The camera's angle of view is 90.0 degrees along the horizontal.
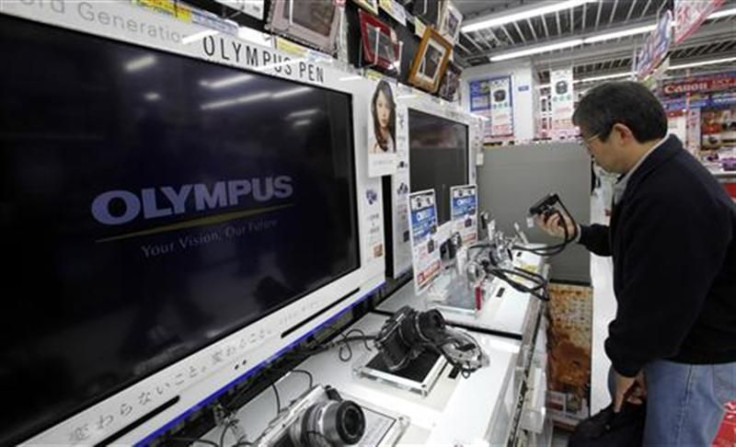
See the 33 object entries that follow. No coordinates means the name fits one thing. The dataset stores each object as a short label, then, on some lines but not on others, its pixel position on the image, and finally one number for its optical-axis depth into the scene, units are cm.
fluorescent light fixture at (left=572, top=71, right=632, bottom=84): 997
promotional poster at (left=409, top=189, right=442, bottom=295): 144
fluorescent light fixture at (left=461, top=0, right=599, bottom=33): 412
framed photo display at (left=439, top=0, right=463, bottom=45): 228
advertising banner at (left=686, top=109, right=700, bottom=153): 1039
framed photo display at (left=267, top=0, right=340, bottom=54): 103
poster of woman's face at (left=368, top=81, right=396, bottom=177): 134
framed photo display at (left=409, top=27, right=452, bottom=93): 203
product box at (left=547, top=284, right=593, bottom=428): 237
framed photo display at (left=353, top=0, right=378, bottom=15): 153
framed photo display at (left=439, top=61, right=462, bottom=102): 248
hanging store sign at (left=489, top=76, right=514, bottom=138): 639
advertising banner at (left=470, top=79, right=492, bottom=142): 670
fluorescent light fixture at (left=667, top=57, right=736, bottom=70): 878
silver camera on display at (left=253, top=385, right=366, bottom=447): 75
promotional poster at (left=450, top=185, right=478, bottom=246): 195
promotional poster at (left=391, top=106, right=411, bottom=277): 161
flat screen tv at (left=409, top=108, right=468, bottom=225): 181
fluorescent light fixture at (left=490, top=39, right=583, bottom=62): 570
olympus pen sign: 54
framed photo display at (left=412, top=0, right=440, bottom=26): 205
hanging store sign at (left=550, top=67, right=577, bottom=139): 669
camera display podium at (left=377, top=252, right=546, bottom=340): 143
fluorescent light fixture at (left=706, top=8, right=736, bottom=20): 508
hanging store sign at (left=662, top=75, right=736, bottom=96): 913
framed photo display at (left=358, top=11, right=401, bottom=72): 152
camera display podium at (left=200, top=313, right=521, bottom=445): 90
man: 109
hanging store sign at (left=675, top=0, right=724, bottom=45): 243
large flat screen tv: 53
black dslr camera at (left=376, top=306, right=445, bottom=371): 112
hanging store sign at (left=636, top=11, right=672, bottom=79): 387
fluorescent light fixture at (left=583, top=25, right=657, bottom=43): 523
